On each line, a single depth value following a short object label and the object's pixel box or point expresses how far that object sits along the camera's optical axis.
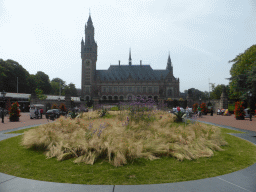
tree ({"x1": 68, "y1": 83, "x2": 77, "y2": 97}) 75.03
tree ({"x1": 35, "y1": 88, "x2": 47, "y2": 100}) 37.26
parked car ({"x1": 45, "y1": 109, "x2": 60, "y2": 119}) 16.28
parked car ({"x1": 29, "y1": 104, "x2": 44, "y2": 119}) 17.89
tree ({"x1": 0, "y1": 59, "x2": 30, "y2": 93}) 41.88
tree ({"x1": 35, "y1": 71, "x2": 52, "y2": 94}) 56.29
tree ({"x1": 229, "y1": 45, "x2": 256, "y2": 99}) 20.95
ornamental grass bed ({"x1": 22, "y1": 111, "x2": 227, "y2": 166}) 4.38
